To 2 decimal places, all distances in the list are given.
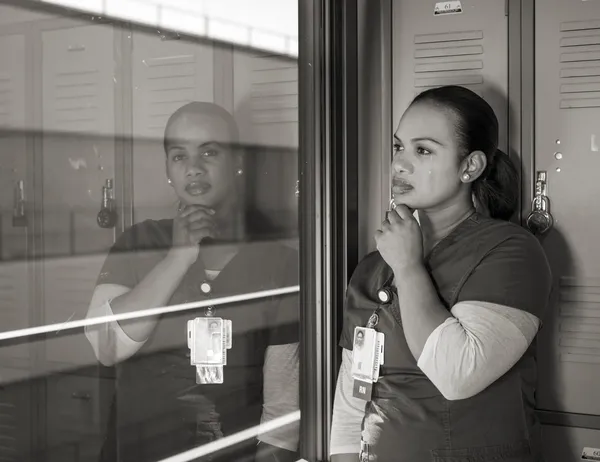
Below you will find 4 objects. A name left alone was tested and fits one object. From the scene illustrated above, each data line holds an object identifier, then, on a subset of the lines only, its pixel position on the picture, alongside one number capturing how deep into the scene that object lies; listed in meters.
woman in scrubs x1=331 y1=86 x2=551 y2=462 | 1.65
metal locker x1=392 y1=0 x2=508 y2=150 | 2.16
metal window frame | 2.13
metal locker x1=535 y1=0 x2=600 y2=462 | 2.06
